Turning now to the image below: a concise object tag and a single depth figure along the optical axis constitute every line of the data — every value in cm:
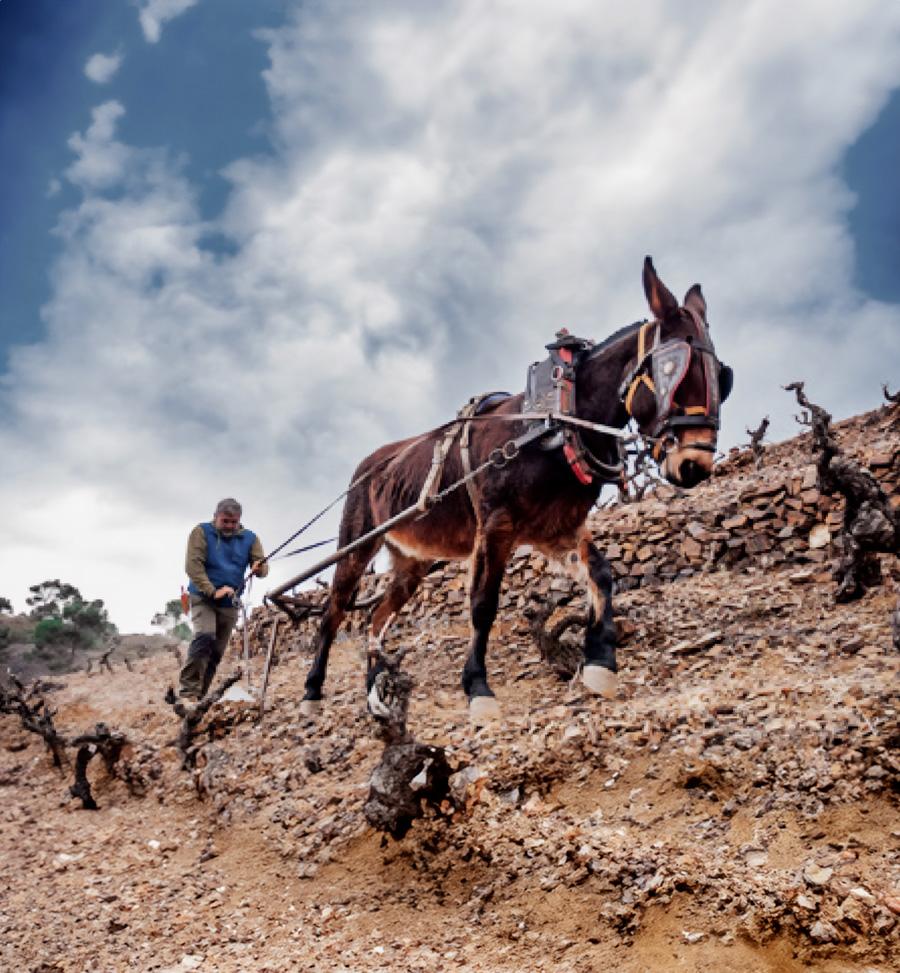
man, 850
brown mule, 473
